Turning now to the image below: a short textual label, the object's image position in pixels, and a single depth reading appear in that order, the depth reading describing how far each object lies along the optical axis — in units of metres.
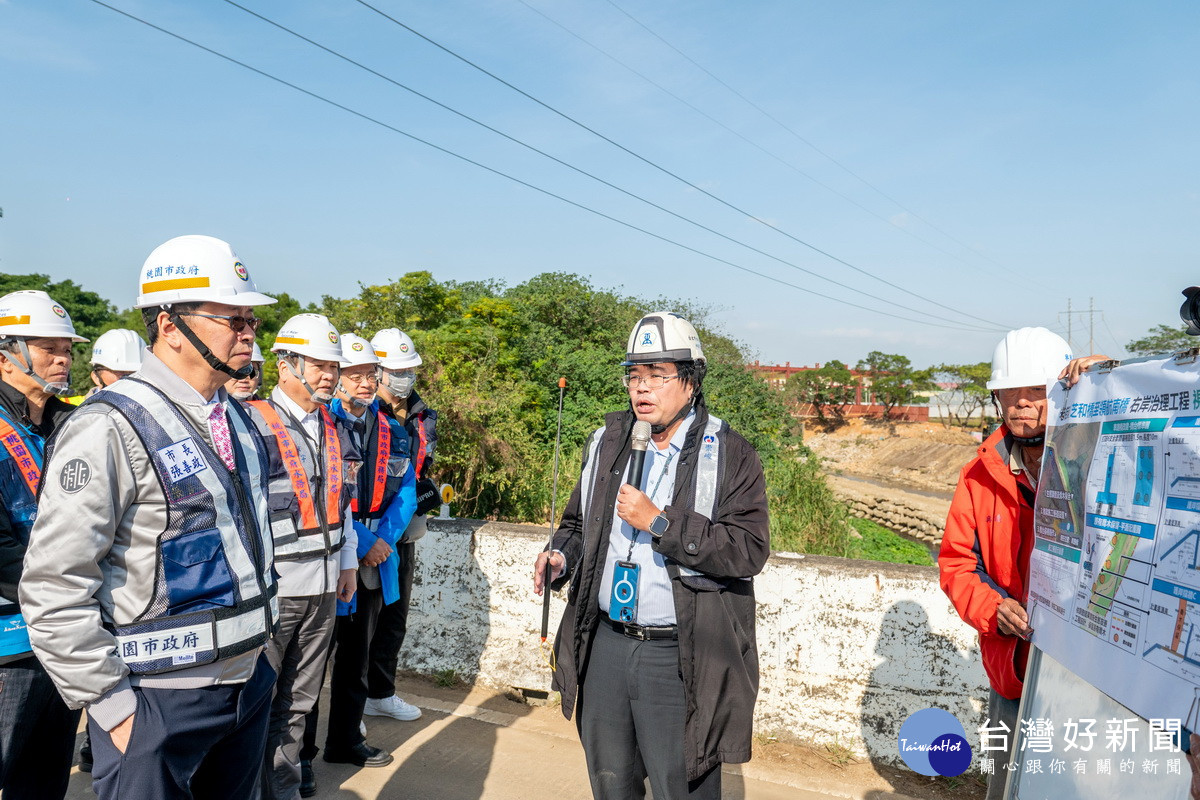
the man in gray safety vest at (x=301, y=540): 3.49
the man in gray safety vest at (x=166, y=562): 2.05
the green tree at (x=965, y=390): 51.87
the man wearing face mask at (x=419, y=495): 4.87
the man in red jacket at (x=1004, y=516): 2.84
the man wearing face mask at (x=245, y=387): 4.54
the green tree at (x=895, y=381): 54.09
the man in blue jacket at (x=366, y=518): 4.30
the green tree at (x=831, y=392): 53.50
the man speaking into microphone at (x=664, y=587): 2.75
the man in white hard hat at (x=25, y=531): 2.78
